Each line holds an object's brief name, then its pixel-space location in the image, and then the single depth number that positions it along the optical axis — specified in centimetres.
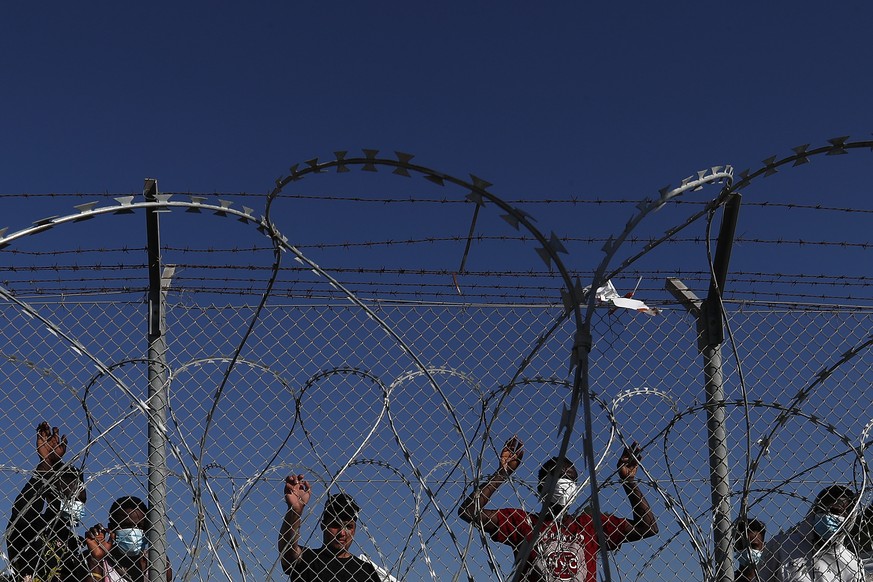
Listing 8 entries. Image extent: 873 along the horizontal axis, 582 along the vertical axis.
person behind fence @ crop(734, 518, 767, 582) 351
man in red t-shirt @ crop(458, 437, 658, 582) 390
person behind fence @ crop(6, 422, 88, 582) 377
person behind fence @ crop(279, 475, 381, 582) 388
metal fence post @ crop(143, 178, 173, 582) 362
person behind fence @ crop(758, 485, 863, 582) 422
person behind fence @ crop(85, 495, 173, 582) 433
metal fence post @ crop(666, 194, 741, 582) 380
